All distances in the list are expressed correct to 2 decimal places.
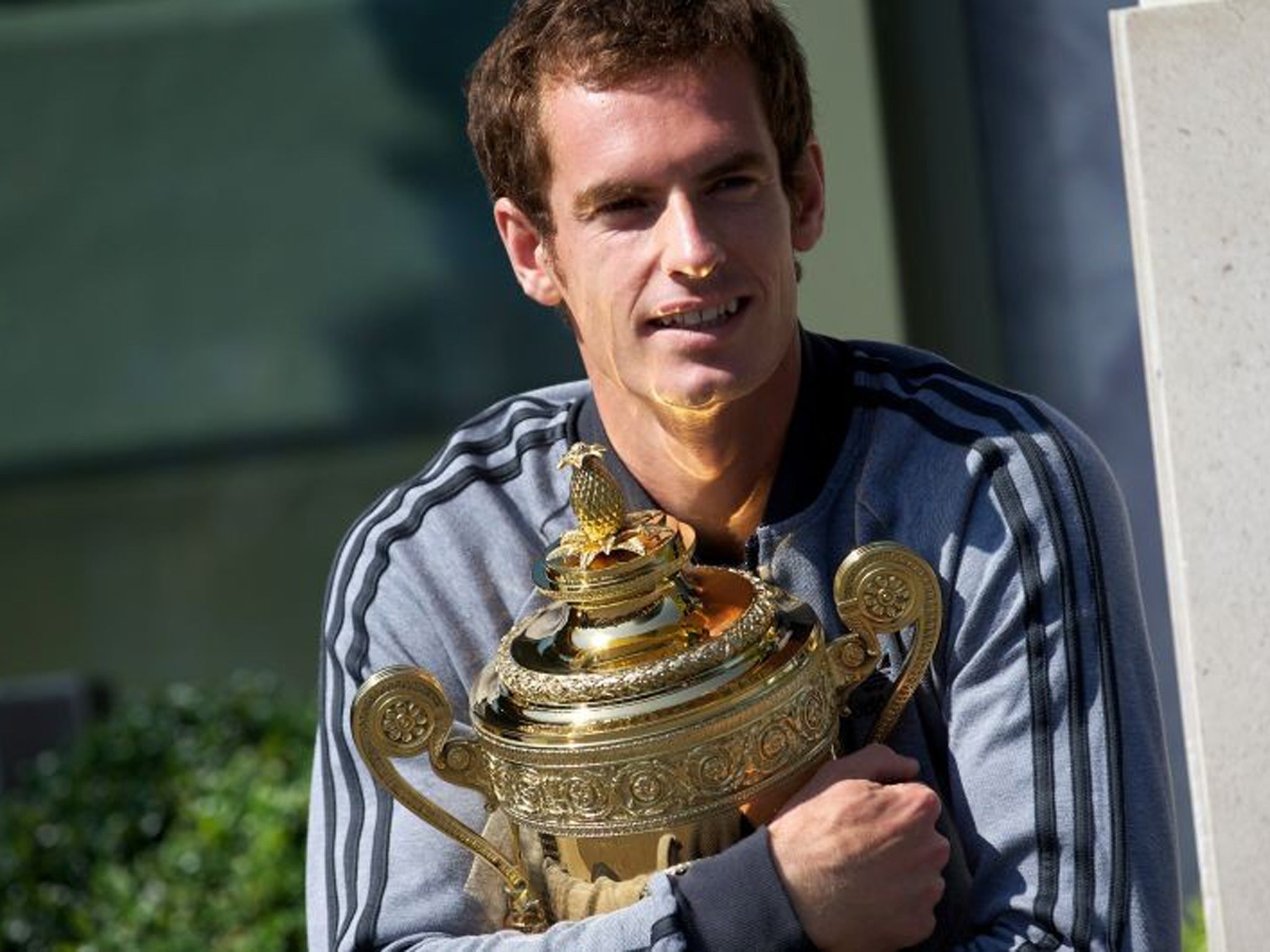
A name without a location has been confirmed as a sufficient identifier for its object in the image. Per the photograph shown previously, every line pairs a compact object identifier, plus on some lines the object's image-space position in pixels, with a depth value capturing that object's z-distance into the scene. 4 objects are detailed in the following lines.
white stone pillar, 4.94
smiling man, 5.20
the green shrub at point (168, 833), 10.45
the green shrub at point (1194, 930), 8.88
